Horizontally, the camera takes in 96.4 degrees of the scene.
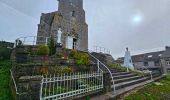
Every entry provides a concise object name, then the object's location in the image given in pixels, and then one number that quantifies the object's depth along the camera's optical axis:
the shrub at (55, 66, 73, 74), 4.32
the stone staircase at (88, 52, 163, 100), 3.38
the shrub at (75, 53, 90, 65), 5.29
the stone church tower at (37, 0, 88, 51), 11.18
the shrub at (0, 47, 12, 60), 8.94
